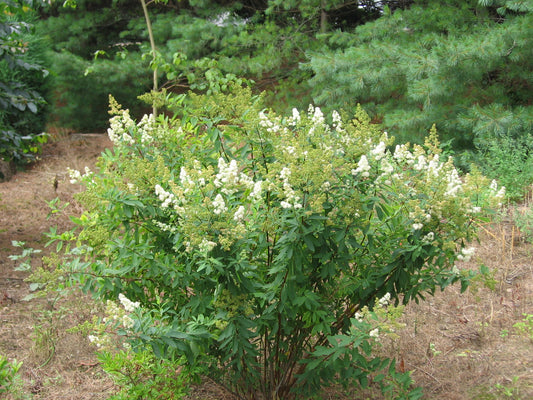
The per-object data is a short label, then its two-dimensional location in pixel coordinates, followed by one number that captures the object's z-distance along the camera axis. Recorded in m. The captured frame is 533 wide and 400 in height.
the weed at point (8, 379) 2.41
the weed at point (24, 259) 4.87
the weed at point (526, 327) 3.32
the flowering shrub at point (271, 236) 2.11
